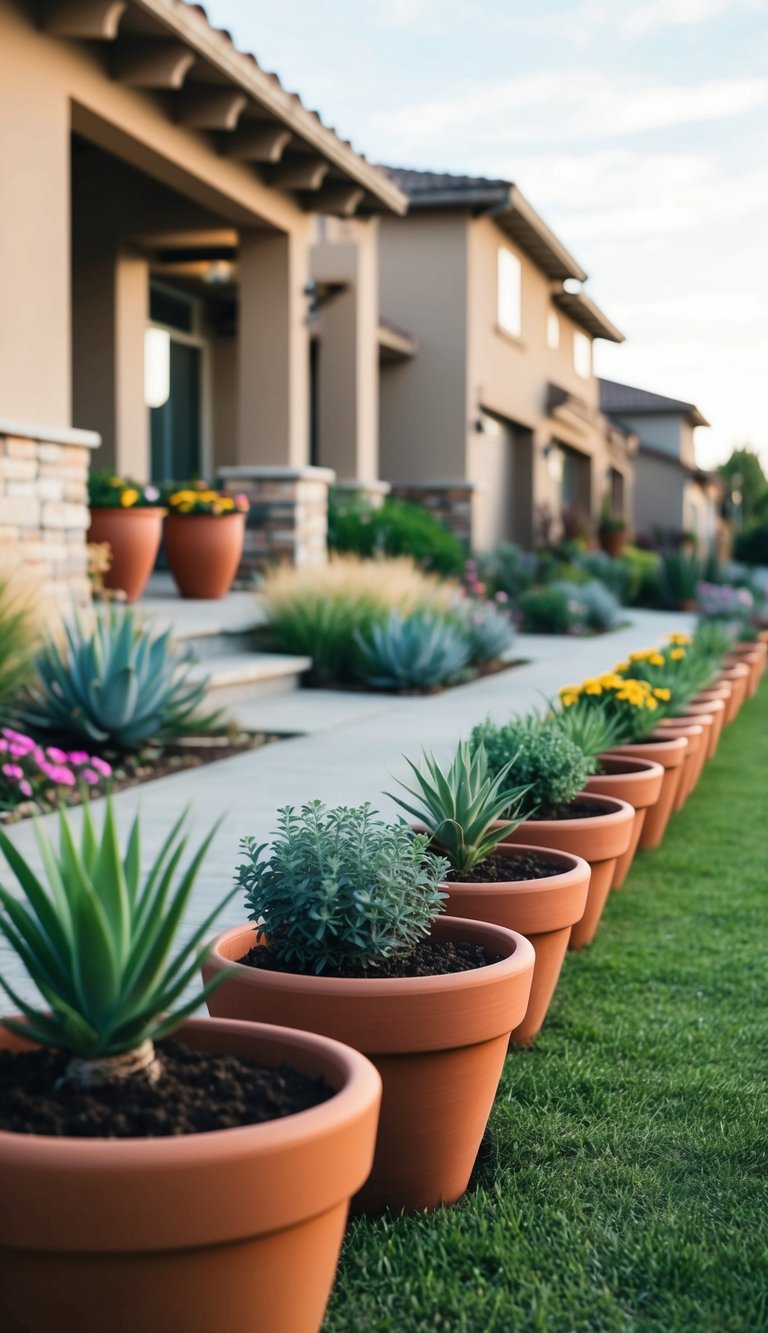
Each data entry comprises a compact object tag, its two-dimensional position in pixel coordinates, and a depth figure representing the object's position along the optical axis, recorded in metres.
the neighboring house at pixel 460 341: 19.47
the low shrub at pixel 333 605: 11.10
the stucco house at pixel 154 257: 8.55
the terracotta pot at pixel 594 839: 4.21
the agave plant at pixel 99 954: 2.06
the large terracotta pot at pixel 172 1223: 1.84
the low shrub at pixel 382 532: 14.73
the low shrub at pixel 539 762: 4.48
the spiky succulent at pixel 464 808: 3.63
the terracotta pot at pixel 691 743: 6.99
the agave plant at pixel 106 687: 7.17
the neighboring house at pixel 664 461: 41.69
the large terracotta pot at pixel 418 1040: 2.59
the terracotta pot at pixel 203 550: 11.60
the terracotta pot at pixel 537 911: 3.46
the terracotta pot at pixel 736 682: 10.97
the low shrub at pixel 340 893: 2.80
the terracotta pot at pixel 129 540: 10.38
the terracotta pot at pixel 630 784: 5.16
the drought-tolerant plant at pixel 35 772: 6.19
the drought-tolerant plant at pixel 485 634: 12.77
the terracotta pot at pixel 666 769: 6.06
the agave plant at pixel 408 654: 10.83
